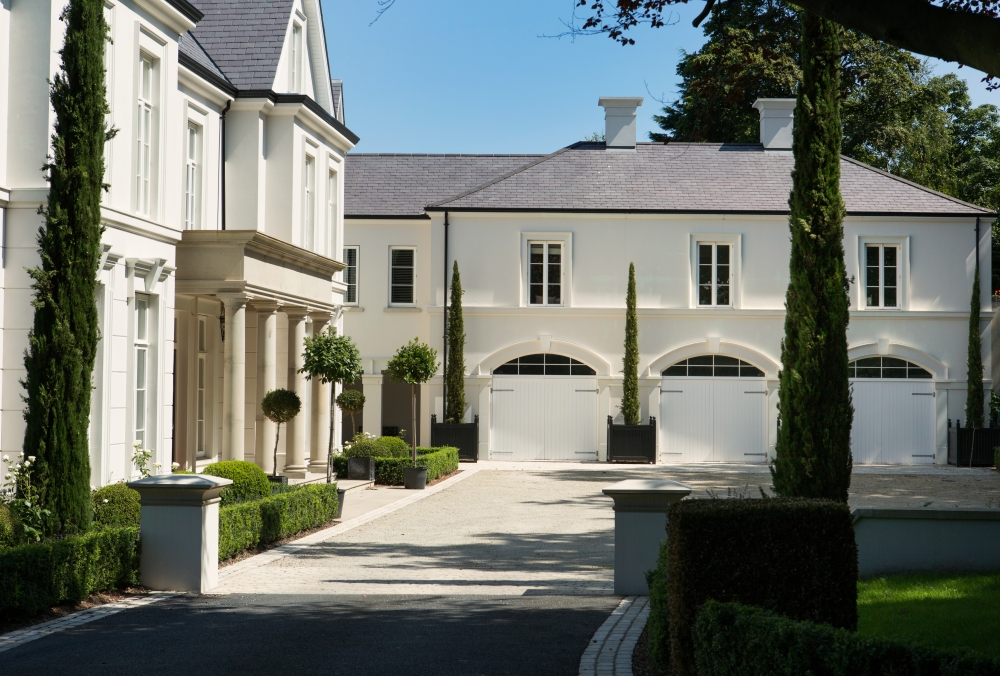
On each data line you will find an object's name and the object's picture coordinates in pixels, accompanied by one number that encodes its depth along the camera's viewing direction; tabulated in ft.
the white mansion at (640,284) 92.99
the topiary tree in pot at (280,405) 59.16
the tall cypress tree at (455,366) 91.50
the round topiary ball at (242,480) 44.32
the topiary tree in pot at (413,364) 72.95
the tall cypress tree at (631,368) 91.45
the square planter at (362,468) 70.18
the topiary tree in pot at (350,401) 71.97
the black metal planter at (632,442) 90.99
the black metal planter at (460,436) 90.63
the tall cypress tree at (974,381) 90.84
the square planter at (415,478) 68.03
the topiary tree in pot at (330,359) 61.16
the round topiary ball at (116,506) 36.01
